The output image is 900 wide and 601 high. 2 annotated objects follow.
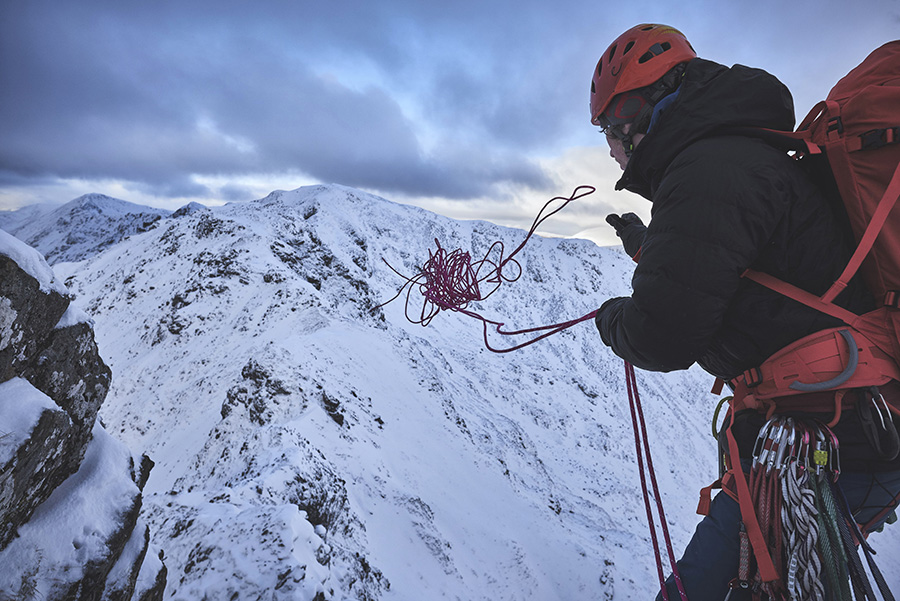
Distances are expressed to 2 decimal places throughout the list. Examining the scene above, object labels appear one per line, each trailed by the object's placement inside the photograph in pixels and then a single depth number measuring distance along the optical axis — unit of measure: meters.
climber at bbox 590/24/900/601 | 1.50
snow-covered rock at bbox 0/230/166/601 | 1.58
